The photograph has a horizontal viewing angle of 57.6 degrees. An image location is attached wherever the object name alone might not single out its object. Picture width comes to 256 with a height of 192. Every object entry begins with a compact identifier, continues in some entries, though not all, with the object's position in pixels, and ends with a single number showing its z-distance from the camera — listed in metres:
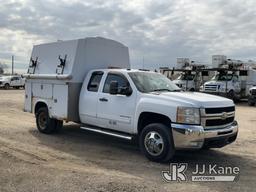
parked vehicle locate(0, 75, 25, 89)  27.79
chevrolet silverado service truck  4.61
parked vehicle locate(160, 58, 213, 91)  20.67
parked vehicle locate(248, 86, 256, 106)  16.04
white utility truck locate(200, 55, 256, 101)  18.15
